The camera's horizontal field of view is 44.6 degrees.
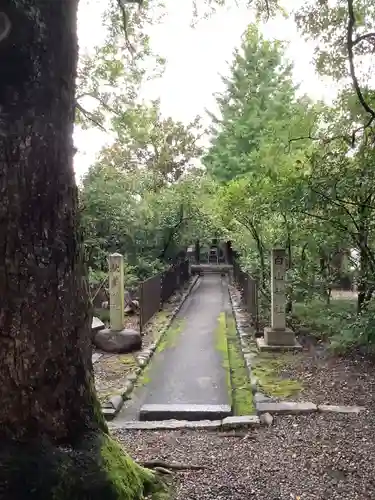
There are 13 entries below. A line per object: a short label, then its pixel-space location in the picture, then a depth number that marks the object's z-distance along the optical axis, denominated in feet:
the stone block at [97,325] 25.00
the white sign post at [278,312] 23.24
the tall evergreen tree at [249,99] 68.90
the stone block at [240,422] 12.94
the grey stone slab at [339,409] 13.59
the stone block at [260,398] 14.94
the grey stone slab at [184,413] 15.03
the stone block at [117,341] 23.53
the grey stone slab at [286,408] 13.75
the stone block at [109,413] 14.84
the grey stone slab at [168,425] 12.91
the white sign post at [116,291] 23.80
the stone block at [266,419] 13.05
